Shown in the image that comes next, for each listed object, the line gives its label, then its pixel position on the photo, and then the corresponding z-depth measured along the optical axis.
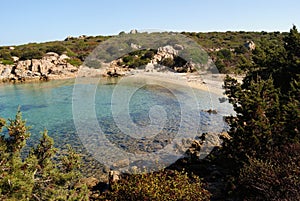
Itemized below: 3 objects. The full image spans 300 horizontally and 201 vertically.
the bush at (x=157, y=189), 8.66
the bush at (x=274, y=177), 8.37
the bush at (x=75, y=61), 60.53
